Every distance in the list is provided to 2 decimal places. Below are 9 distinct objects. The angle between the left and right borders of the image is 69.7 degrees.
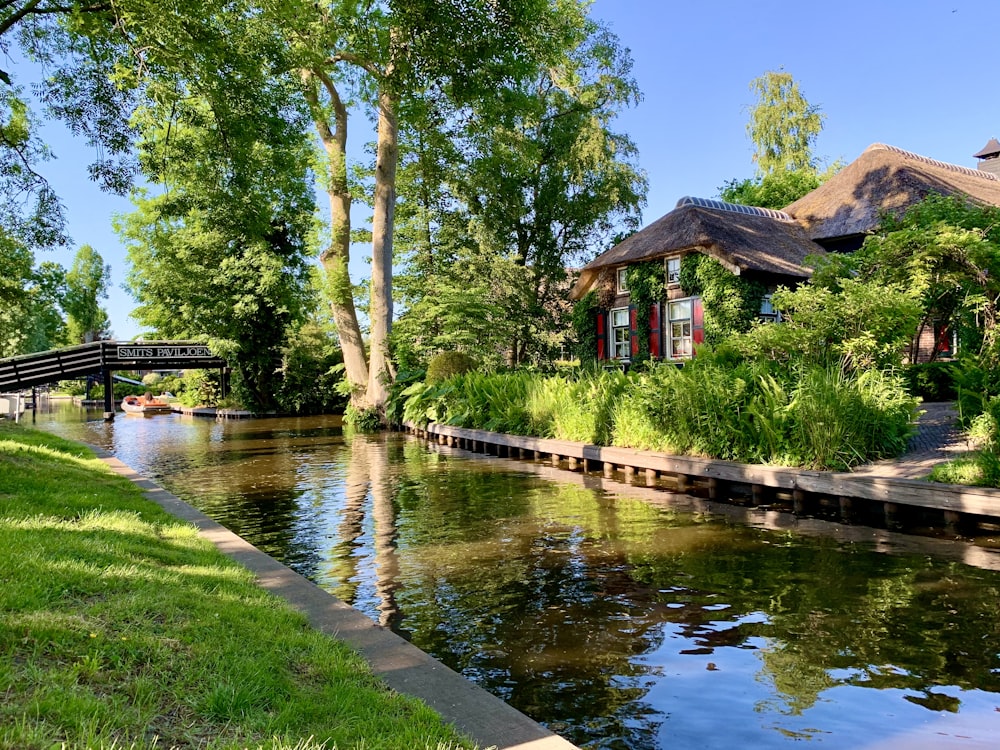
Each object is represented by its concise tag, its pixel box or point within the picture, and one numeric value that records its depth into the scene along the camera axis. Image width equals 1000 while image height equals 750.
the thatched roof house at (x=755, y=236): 23.66
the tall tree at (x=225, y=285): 34.50
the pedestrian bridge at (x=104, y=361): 31.33
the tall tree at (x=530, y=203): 27.77
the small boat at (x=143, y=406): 40.31
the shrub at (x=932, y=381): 15.10
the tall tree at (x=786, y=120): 42.16
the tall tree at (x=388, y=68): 10.55
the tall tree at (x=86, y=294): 73.31
